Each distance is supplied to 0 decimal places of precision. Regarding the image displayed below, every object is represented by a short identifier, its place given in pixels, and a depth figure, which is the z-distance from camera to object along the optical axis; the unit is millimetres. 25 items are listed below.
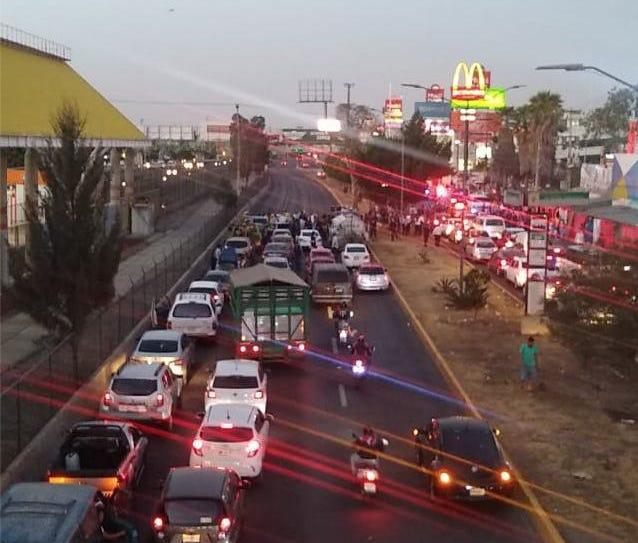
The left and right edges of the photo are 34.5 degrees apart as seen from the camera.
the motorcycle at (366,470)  15547
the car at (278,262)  39922
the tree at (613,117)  119750
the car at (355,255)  47438
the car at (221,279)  35688
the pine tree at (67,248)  21109
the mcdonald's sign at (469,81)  80788
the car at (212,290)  32969
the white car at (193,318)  28641
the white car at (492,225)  60250
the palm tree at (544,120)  105938
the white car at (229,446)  16031
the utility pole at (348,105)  134800
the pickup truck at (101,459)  14367
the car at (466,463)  15406
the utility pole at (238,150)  101594
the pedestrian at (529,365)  23250
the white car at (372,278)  41000
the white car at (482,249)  51188
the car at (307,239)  55338
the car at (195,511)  12445
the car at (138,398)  19234
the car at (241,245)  46212
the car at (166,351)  23156
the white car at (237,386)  20172
